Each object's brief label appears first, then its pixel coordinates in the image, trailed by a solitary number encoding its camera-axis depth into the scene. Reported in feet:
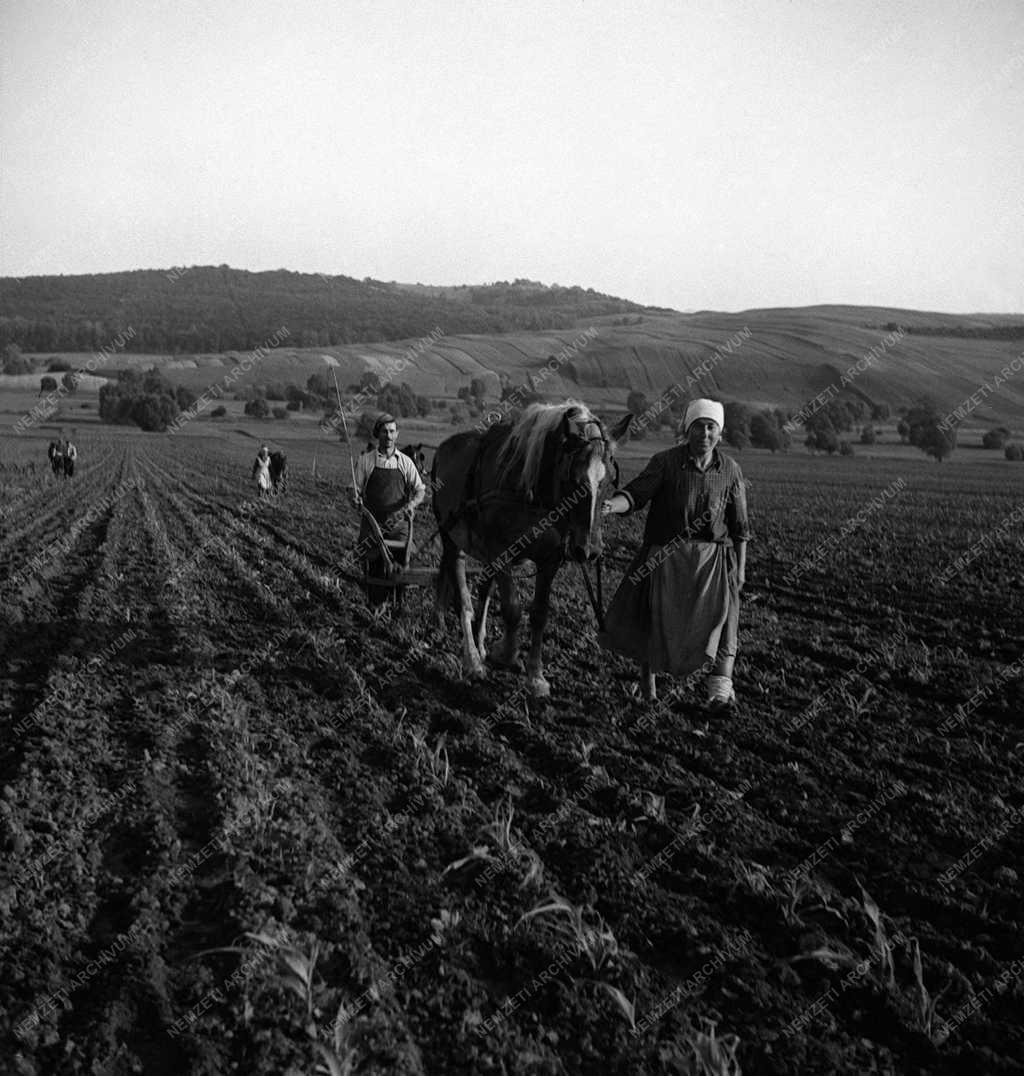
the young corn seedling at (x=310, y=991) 8.81
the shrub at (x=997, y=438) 219.41
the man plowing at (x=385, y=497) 28.02
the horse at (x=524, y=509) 19.01
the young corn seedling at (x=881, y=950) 10.49
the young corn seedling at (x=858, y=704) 21.09
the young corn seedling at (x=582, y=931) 10.90
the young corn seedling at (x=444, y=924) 11.23
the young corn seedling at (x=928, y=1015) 9.66
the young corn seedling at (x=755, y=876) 12.58
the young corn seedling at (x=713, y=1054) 8.80
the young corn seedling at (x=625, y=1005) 9.68
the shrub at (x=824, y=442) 218.38
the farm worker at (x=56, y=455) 97.08
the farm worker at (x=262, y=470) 81.82
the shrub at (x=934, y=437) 201.67
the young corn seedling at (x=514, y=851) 12.58
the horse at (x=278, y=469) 86.53
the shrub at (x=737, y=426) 218.59
